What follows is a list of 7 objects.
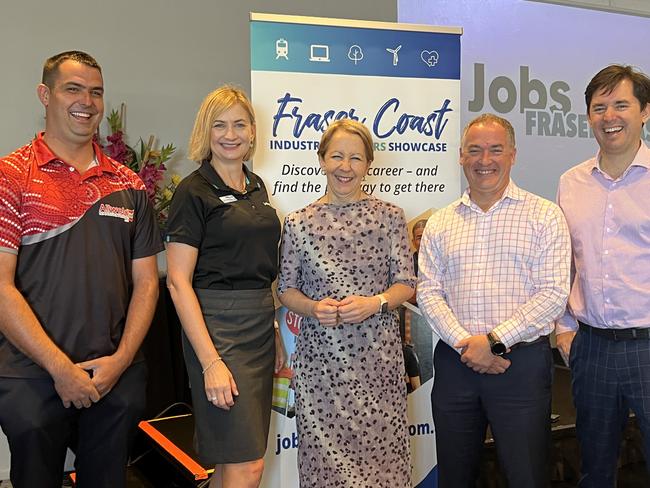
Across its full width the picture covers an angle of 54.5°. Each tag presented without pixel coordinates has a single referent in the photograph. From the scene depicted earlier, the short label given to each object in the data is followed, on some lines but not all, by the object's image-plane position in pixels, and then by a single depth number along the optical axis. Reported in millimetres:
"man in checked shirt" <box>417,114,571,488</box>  2125
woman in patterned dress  2268
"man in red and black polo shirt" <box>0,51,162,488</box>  1890
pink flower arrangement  3740
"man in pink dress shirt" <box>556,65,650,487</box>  2148
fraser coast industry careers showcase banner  2730
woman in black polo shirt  2062
